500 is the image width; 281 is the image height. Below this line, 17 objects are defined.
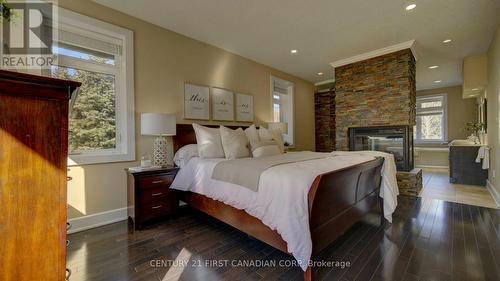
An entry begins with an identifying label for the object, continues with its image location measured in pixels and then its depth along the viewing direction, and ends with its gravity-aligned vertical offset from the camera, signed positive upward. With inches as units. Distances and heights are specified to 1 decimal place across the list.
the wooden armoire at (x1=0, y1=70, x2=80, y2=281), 28.5 -4.8
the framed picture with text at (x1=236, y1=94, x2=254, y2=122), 173.4 +26.6
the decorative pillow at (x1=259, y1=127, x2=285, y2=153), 140.7 +2.4
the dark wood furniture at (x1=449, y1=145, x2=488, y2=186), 180.2 -25.6
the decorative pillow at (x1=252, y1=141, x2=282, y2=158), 124.1 -5.5
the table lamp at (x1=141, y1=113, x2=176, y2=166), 109.3 +6.2
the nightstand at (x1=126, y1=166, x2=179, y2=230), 99.4 -26.5
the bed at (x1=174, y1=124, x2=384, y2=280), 65.8 -26.9
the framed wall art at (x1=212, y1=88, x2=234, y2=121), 156.4 +26.7
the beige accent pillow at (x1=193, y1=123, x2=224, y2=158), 117.0 -1.0
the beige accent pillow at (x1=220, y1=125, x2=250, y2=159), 116.7 -2.2
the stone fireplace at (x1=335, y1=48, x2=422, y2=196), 158.4 +30.5
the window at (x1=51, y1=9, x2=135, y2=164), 101.7 +30.5
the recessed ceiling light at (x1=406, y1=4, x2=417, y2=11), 110.0 +68.0
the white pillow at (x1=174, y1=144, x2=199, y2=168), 117.1 -7.6
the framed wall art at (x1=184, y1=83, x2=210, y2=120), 140.4 +26.2
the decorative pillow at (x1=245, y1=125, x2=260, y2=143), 131.9 +3.6
